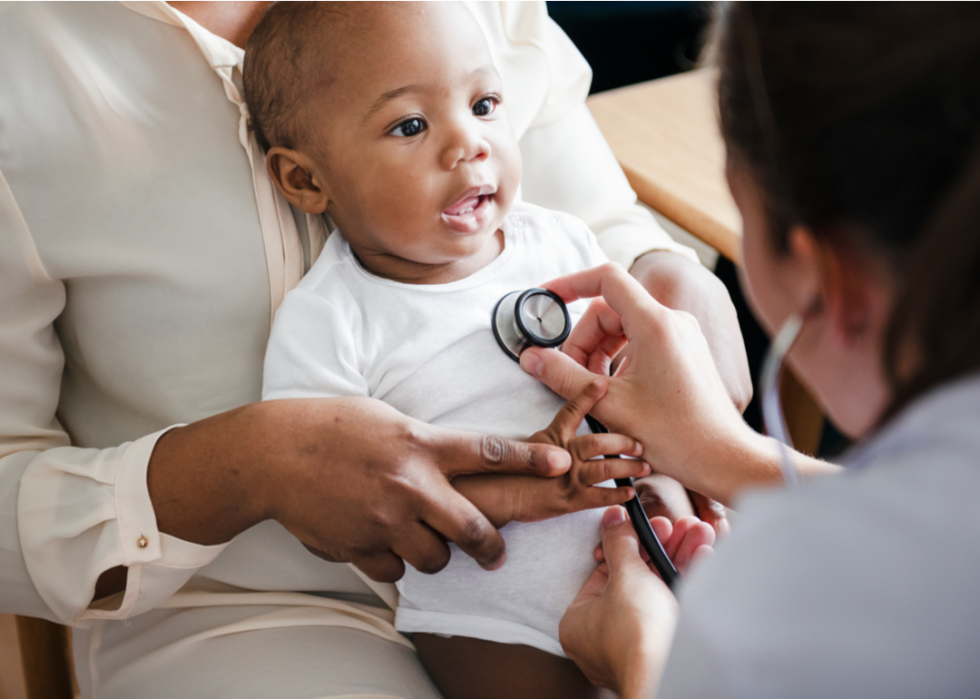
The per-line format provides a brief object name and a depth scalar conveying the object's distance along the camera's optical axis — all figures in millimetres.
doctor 401
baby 946
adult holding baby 871
